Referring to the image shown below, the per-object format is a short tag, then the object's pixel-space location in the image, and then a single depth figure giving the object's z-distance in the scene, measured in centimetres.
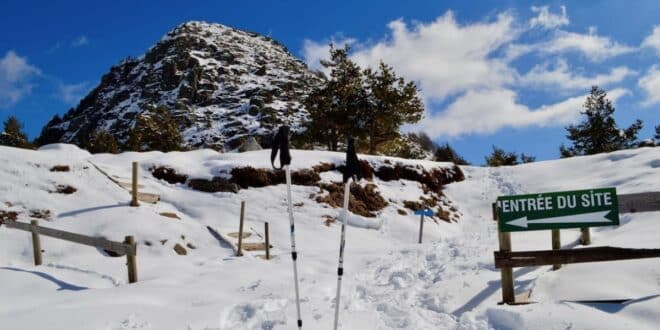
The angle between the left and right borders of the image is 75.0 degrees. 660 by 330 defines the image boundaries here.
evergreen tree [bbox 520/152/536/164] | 4509
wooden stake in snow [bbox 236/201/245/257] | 1412
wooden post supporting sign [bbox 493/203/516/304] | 614
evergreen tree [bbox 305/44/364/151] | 3562
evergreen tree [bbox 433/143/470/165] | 4318
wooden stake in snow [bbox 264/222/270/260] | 1423
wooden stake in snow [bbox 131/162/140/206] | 1536
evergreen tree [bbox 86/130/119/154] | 4584
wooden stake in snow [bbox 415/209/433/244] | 1639
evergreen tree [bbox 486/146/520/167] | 3994
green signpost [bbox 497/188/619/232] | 576
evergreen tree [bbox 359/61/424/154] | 3503
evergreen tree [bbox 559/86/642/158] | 4247
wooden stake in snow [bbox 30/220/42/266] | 1104
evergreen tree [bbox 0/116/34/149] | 3903
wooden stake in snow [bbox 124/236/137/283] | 913
